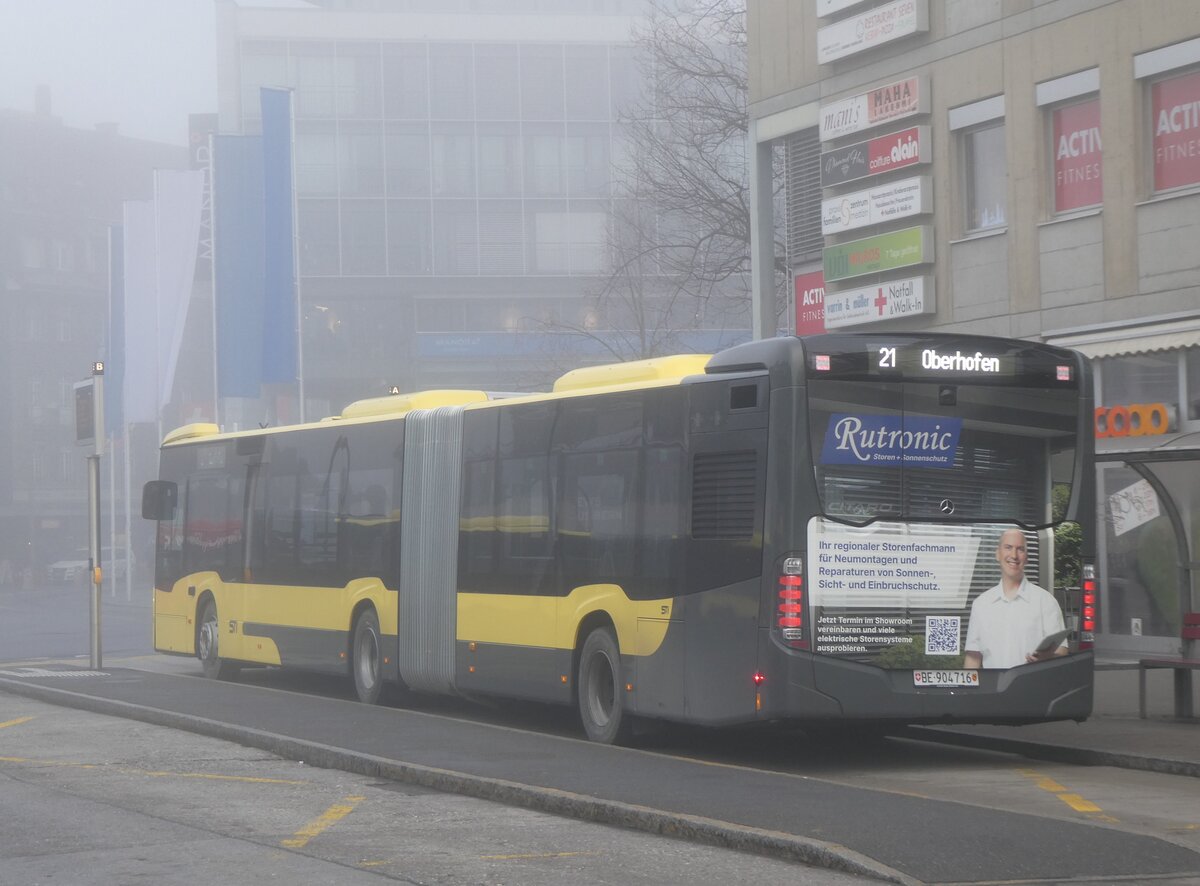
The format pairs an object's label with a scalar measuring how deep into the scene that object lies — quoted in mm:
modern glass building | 82375
